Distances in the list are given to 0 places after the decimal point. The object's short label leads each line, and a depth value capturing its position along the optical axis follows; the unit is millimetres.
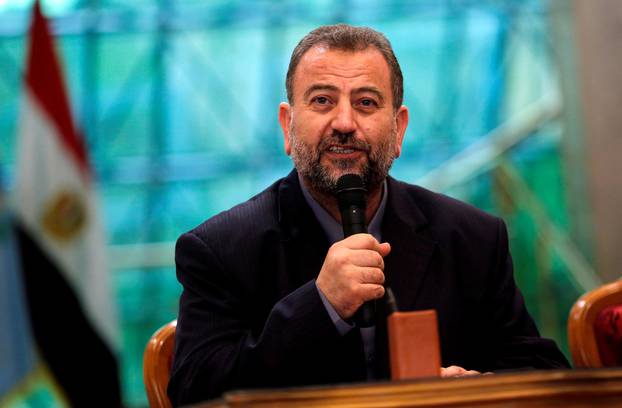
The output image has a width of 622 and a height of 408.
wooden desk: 3943
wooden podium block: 4083
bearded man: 4425
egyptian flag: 6896
